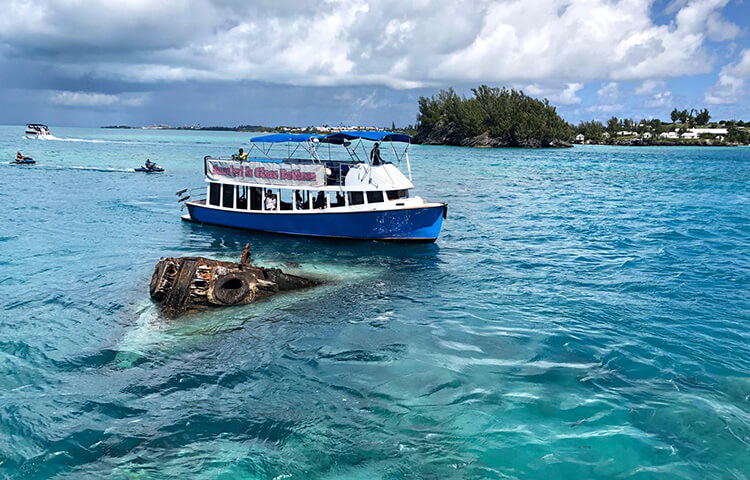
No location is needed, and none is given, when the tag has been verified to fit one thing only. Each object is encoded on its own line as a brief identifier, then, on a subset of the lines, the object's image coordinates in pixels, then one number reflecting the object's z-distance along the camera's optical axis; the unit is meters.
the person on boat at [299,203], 27.36
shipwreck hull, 15.32
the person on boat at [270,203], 28.09
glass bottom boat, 24.94
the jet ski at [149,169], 60.44
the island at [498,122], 156.25
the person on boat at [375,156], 25.06
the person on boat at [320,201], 26.78
